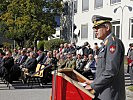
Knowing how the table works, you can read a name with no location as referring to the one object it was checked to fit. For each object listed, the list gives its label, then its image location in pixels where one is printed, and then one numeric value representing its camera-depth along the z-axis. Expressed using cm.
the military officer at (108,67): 298
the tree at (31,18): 3331
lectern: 325
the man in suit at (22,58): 1511
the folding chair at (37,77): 1260
